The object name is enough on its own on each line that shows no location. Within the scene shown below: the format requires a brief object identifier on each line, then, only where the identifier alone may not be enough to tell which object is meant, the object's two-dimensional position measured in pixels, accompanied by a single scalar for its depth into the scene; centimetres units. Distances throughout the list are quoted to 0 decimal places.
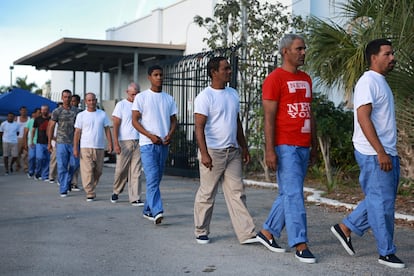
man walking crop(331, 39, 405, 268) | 620
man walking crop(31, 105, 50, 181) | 1706
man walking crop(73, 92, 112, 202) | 1184
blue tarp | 2220
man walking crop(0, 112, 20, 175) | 1969
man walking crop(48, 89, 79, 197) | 1275
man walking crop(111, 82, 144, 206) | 1095
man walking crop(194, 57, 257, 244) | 732
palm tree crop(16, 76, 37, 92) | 8623
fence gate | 1645
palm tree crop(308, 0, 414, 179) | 923
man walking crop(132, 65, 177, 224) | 880
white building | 2073
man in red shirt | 654
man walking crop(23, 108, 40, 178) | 1809
